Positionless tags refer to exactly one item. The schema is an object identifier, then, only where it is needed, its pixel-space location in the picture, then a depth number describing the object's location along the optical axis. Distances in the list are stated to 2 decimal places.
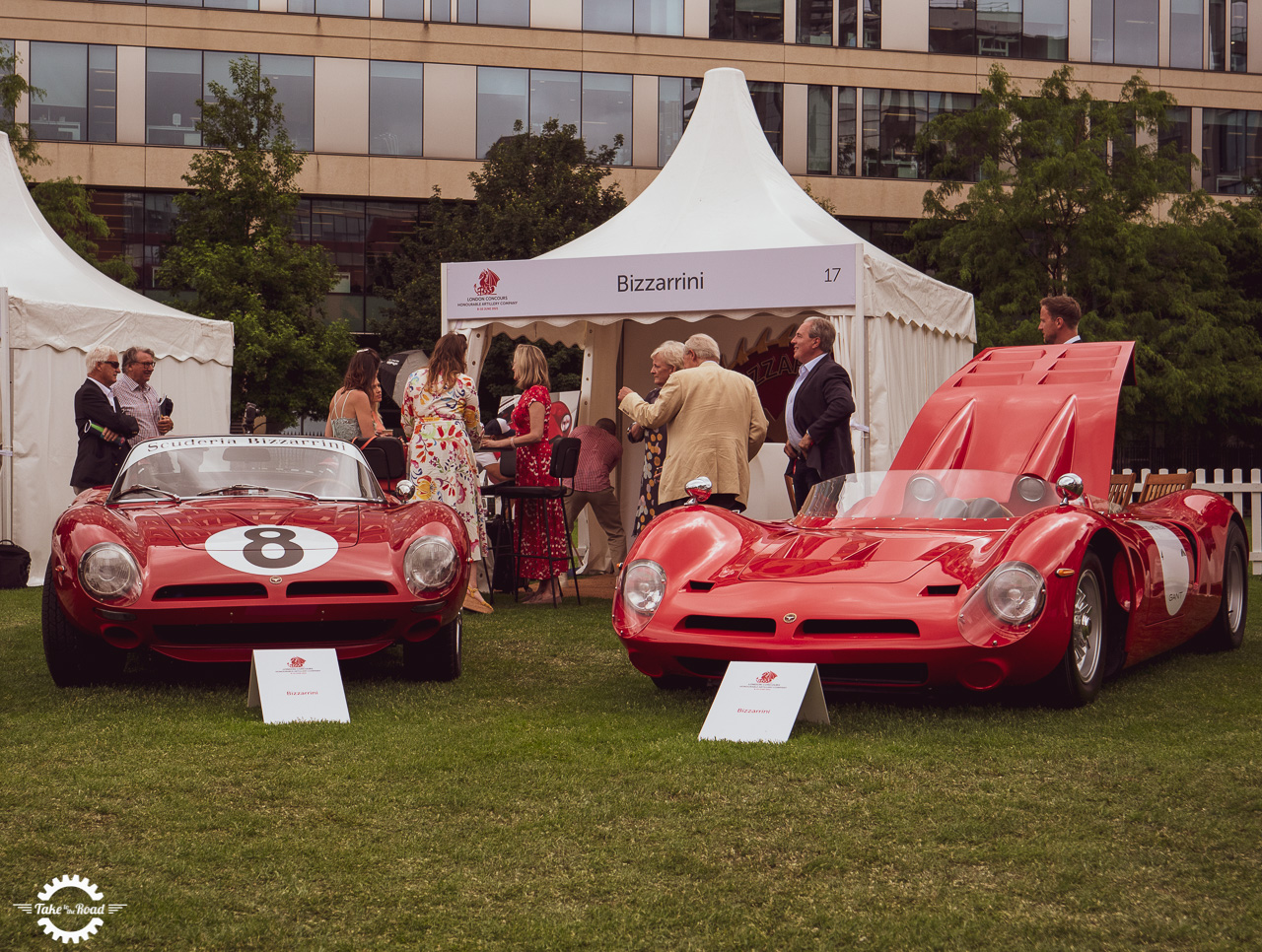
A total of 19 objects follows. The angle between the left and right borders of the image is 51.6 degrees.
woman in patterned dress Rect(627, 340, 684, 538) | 9.18
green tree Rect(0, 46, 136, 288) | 20.66
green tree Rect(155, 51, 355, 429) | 21.84
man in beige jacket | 7.64
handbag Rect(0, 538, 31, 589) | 10.09
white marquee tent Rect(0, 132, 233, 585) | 10.88
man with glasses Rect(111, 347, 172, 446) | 9.81
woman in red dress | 9.14
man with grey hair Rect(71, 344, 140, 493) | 9.47
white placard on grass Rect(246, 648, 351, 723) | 4.80
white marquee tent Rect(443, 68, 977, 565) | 9.11
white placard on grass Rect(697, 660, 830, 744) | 4.40
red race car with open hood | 4.61
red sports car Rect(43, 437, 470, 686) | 5.20
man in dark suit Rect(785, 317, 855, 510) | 7.59
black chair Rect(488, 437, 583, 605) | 8.70
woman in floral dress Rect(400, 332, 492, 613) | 8.25
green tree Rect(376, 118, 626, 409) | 25.00
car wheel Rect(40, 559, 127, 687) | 5.41
